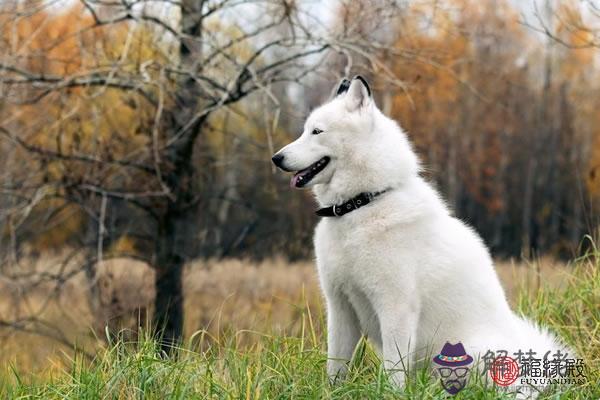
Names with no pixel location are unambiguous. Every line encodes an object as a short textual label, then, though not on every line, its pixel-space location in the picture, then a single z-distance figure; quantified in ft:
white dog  24.21
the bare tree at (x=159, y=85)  45.19
